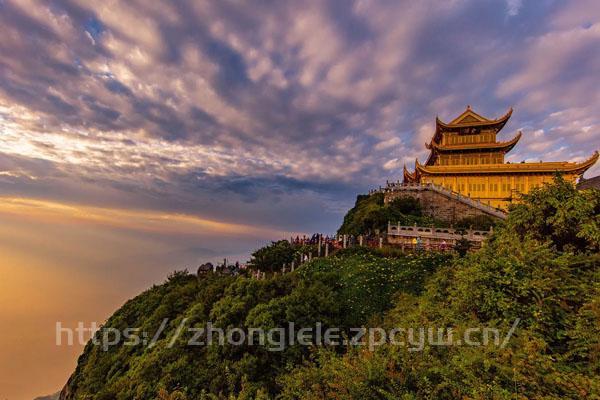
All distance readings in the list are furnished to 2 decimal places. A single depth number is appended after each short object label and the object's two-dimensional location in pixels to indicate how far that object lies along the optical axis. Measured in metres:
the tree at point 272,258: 23.81
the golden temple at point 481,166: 37.12
